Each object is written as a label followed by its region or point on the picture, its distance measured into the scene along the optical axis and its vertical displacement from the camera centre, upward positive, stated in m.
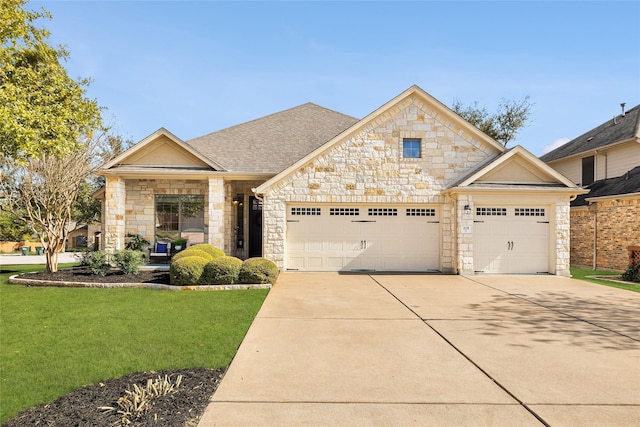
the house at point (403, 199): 13.27 +0.69
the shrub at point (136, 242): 15.06 -0.93
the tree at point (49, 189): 12.71 +1.03
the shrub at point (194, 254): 11.11 -1.04
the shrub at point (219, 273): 10.19 -1.46
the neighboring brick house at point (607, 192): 15.24 +1.11
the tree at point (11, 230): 29.86 -0.89
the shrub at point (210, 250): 12.34 -1.03
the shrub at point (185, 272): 10.12 -1.42
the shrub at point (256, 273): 10.33 -1.48
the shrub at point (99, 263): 11.82 -1.39
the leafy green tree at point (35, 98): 10.10 +3.76
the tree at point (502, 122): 29.56 +7.67
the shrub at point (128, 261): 11.88 -1.33
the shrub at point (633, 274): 12.47 -1.85
